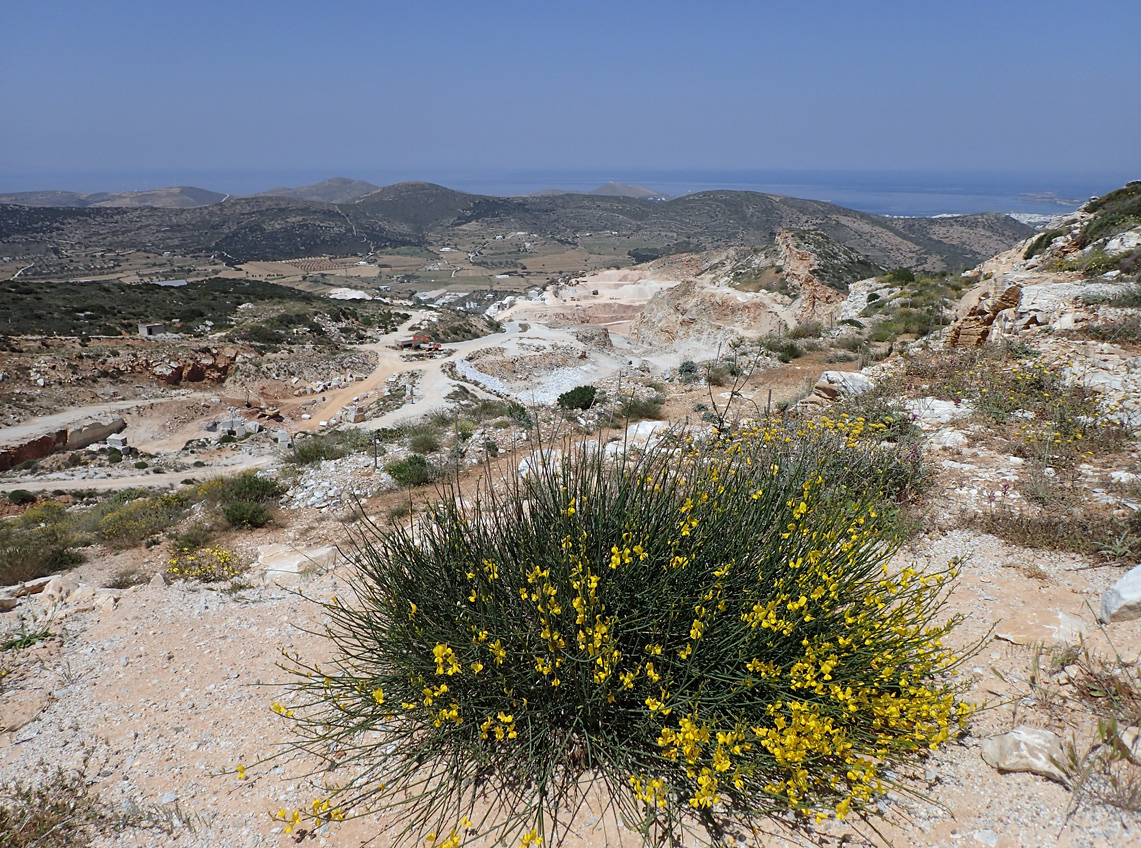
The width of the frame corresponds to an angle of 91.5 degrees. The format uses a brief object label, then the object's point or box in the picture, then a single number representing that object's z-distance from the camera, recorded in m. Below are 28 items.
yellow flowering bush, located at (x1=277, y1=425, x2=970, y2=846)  2.53
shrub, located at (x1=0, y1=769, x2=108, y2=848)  2.75
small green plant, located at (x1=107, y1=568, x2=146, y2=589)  6.53
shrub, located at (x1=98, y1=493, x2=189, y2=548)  8.25
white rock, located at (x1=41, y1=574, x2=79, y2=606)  5.63
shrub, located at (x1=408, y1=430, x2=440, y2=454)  11.20
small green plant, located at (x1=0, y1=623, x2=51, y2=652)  4.69
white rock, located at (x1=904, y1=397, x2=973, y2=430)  7.15
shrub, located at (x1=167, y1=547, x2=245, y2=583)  6.09
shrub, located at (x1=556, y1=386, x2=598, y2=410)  14.34
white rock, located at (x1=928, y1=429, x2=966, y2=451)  6.50
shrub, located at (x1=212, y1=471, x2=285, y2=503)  9.38
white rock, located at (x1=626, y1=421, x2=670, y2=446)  7.97
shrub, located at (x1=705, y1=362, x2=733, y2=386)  13.87
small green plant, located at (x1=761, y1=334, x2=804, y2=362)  16.83
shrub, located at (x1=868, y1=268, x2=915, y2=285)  28.31
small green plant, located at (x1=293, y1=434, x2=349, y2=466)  12.25
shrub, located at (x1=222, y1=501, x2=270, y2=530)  8.45
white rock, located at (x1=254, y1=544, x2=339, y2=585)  5.80
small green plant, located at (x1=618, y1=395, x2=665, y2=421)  11.09
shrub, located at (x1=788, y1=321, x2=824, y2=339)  20.73
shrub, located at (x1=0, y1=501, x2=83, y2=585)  7.03
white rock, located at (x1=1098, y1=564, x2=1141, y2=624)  3.32
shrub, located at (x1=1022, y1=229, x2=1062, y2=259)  22.03
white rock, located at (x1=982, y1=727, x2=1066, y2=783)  2.60
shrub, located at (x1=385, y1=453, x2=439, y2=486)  9.05
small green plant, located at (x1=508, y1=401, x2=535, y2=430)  11.01
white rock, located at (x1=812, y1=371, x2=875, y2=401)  8.66
